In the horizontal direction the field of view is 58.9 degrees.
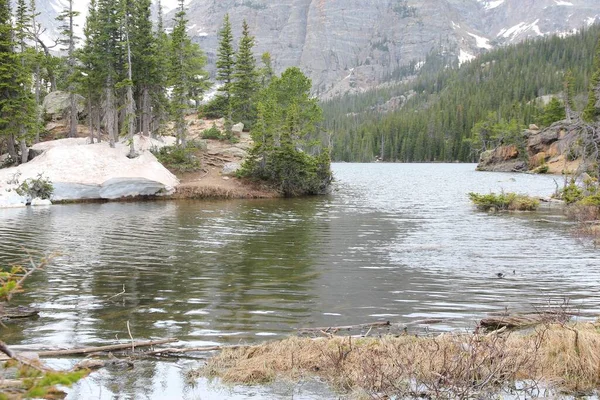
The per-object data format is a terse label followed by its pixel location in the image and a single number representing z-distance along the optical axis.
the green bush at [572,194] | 29.66
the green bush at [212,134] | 52.16
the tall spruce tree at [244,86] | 55.94
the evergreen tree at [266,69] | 62.79
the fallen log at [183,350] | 8.06
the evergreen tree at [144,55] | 42.66
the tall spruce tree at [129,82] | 39.53
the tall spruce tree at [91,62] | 40.88
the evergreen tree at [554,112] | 99.86
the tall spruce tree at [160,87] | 46.00
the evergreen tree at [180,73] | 44.06
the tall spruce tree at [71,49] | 42.94
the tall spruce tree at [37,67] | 42.80
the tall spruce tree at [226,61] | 58.31
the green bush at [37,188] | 34.47
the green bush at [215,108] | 60.50
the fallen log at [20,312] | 10.12
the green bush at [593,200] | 25.56
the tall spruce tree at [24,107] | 38.28
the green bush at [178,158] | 43.41
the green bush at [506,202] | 31.86
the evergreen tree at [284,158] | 41.09
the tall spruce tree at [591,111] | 50.66
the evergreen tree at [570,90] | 83.01
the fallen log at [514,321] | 9.03
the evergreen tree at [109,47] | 40.56
